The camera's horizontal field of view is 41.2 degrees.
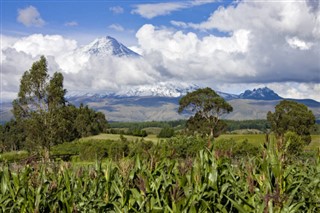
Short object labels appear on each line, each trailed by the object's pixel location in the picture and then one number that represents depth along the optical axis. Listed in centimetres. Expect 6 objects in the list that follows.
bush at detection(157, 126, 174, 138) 11081
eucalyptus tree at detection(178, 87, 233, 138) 8250
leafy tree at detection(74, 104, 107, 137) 12321
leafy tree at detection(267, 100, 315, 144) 7475
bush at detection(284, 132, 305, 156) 4395
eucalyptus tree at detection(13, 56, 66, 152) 5375
